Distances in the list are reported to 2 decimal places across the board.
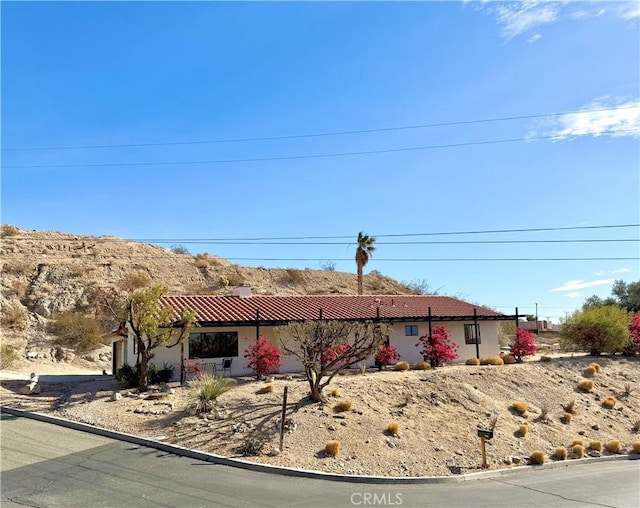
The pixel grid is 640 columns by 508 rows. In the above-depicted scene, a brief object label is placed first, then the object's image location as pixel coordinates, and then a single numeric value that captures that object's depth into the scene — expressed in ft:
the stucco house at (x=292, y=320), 83.71
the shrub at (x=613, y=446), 67.10
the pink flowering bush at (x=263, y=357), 76.33
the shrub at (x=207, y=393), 60.34
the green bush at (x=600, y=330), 105.70
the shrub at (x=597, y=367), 96.02
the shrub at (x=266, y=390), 67.62
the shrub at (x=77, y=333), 144.77
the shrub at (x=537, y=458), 58.13
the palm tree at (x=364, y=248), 159.12
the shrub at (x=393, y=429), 58.59
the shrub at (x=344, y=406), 62.34
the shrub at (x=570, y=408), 78.23
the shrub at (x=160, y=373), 76.28
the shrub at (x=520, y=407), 74.28
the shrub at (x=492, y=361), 94.74
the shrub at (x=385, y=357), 88.89
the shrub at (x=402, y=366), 86.43
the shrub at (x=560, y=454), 61.67
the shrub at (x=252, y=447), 50.06
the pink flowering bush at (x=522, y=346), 100.63
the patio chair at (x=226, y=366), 83.51
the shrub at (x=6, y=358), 97.09
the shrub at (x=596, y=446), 66.03
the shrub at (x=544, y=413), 73.96
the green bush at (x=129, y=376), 75.41
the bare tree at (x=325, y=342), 63.82
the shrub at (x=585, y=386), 88.07
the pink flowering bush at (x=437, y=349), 92.16
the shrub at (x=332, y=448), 51.55
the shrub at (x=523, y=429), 66.61
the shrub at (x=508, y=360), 98.95
